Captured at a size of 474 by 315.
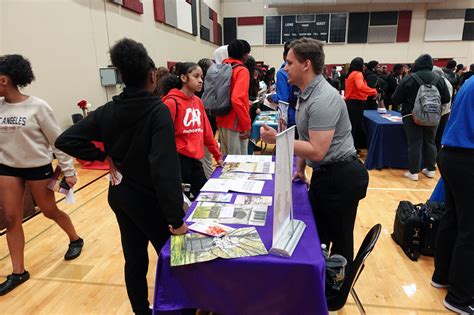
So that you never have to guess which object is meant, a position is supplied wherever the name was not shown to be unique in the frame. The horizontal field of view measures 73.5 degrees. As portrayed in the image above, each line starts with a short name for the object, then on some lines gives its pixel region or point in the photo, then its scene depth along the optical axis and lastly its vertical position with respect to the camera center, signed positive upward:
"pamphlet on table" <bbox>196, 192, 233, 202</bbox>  1.65 -0.64
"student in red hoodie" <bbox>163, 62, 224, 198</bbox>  2.12 -0.32
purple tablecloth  1.14 -0.76
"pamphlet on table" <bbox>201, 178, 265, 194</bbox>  1.76 -0.63
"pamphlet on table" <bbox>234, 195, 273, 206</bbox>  1.61 -0.64
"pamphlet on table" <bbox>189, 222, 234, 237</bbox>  1.30 -0.64
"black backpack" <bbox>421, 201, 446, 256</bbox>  2.33 -1.10
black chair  1.31 -0.85
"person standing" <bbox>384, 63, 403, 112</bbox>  6.48 -0.21
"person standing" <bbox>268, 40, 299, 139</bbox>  3.36 -0.21
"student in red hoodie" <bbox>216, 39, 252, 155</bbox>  2.94 -0.30
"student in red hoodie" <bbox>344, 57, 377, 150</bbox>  4.87 -0.34
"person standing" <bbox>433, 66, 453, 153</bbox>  3.75 -0.56
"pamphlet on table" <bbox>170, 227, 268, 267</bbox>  1.16 -0.65
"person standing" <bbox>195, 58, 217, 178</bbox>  3.05 -0.84
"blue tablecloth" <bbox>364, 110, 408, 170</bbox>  4.26 -1.00
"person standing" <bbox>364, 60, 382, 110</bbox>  5.50 -0.18
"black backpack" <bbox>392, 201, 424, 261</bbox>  2.39 -1.19
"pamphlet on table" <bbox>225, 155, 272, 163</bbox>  2.31 -0.62
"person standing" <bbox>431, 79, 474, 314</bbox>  1.60 -0.69
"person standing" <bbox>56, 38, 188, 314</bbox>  1.25 -0.30
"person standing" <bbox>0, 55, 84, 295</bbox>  1.92 -0.49
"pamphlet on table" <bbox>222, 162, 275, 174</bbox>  2.10 -0.63
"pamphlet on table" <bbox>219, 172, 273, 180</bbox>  1.96 -0.63
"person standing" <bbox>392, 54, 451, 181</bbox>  3.68 -0.62
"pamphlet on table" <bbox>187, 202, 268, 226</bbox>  1.44 -0.65
